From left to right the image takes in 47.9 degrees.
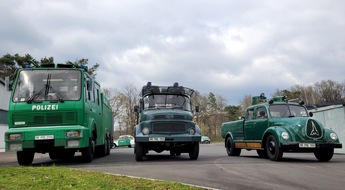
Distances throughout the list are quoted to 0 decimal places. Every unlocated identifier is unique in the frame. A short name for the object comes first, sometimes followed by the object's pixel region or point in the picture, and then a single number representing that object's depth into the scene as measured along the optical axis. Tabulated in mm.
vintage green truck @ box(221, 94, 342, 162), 12758
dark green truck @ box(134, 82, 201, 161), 13219
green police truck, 11680
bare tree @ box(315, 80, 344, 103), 75750
